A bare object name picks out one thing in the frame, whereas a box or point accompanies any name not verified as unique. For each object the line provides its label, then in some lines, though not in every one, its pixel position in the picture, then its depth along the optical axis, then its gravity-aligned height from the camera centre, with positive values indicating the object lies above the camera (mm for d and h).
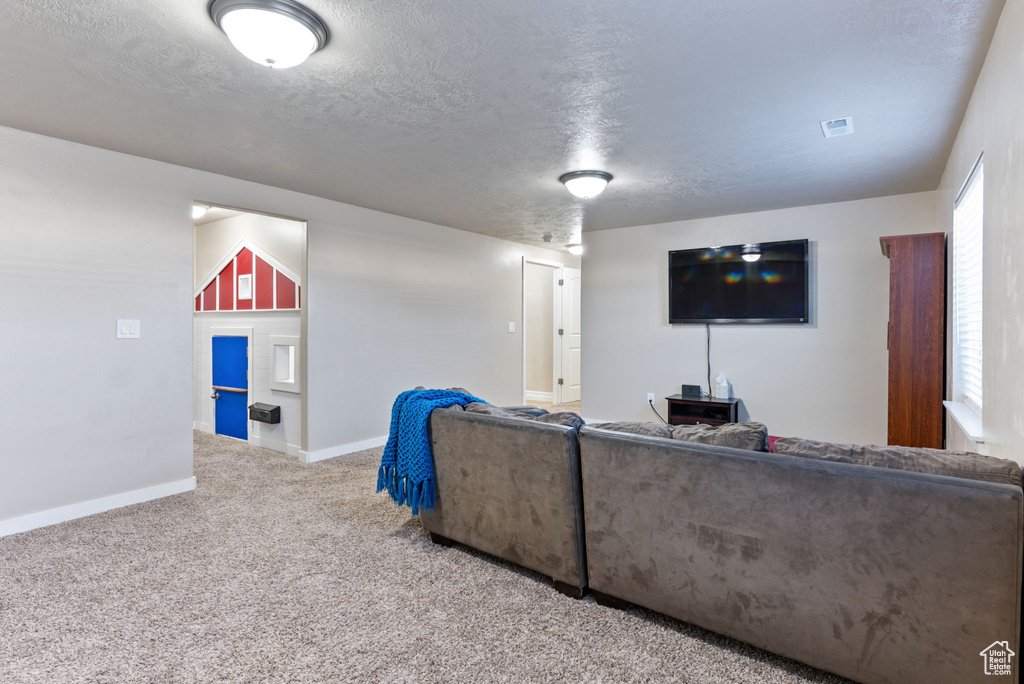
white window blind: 2516 +252
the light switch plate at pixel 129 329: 3225 +54
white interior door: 7527 +60
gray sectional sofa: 1371 -631
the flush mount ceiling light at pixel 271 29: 1723 +1055
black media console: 4707 -676
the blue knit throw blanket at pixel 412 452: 2551 -572
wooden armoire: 3096 -14
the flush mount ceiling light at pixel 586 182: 3578 +1062
